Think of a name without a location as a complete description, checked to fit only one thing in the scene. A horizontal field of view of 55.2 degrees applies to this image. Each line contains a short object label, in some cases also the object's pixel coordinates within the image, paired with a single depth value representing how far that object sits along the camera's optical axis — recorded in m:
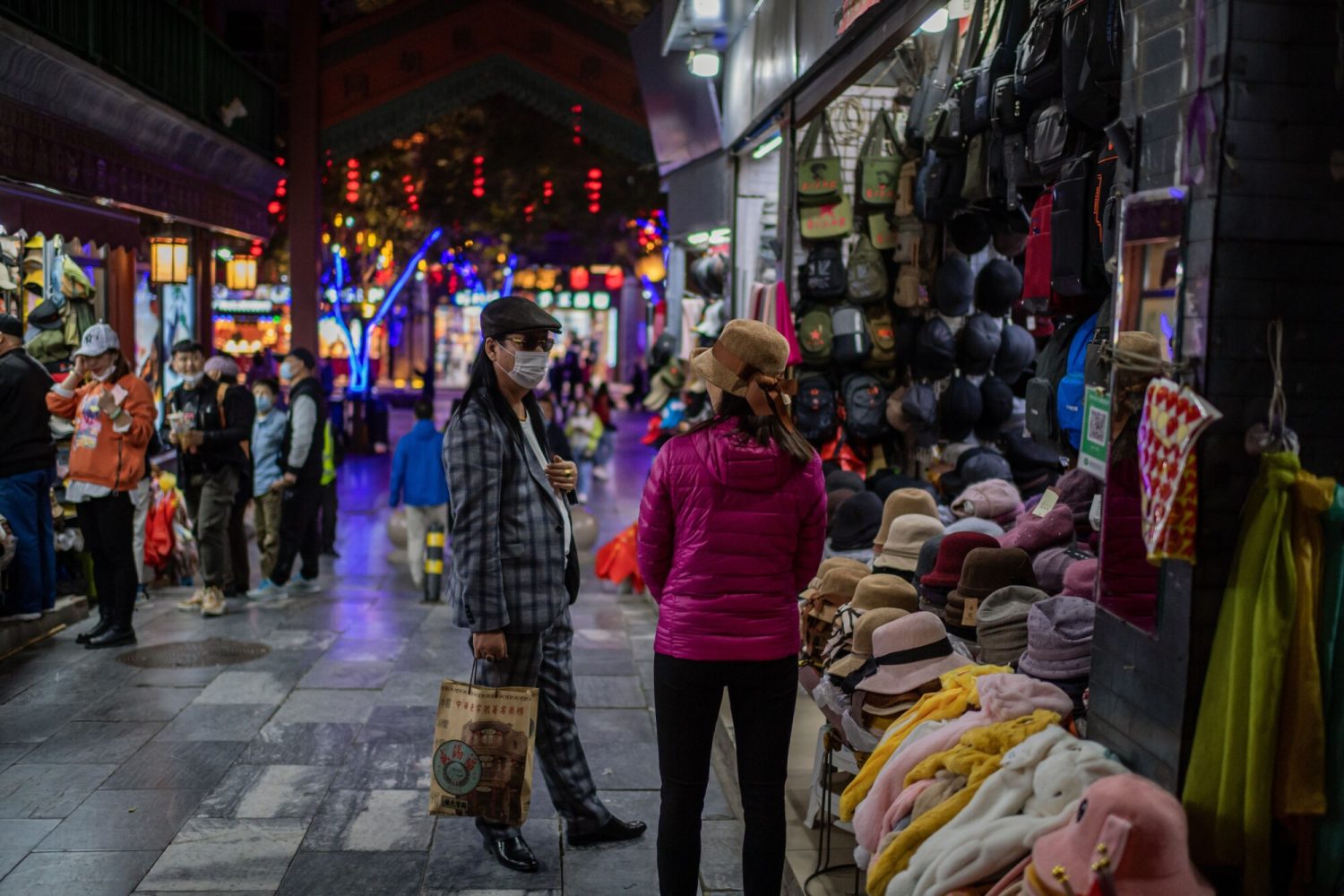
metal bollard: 9.93
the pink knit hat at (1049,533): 4.90
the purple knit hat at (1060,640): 3.74
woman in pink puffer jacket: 3.67
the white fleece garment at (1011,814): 2.89
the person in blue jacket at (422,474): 10.12
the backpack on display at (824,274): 7.82
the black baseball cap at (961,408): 7.60
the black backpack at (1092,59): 3.87
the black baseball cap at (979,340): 7.59
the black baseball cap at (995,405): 7.68
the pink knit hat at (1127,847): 2.62
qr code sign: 3.34
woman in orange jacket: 7.80
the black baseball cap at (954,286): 7.43
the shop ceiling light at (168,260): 12.55
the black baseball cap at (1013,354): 7.70
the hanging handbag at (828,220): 7.84
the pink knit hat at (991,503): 5.88
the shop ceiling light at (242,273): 16.31
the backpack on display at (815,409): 7.88
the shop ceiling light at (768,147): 9.15
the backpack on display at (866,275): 7.83
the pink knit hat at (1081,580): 4.12
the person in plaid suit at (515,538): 4.45
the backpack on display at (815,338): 7.82
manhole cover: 7.80
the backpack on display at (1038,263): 4.52
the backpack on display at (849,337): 7.71
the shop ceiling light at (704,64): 10.34
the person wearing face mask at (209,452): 9.22
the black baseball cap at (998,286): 7.43
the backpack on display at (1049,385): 4.50
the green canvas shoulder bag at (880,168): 7.70
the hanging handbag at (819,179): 7.82
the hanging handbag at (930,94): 6.73
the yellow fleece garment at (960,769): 3.11
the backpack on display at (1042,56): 4.34
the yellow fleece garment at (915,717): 3.60
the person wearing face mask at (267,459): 9.95
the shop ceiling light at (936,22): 6.07
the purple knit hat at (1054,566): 4.62
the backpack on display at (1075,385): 4.32
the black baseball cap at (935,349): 7.59
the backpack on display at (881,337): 7.87
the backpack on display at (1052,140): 4.37
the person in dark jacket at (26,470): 7.75
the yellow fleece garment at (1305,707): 2.76
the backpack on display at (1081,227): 4.11
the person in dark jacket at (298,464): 9.86
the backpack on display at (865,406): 7.88
